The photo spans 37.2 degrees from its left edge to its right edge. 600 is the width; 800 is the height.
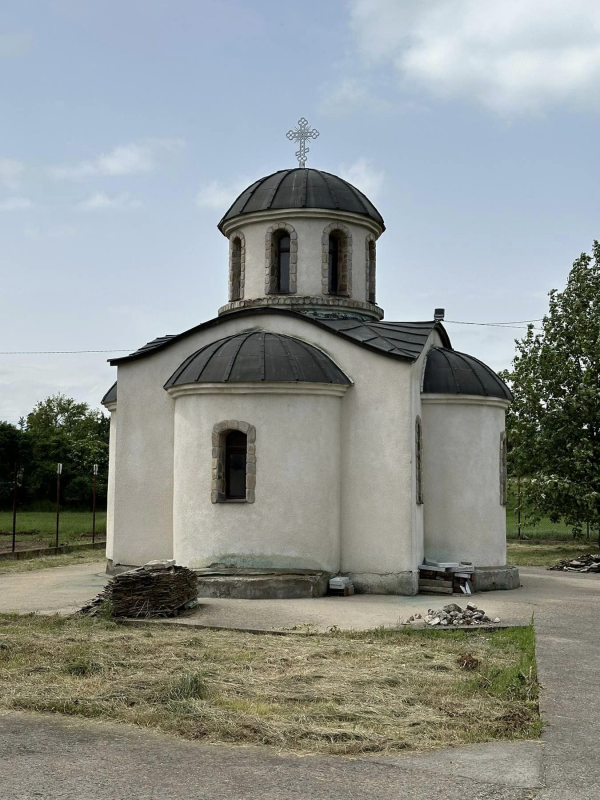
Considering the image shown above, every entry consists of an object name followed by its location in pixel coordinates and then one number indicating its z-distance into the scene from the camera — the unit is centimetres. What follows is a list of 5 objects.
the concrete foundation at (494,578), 1631
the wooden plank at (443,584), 1551
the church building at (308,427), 1520
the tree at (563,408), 2388
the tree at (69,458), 4481
